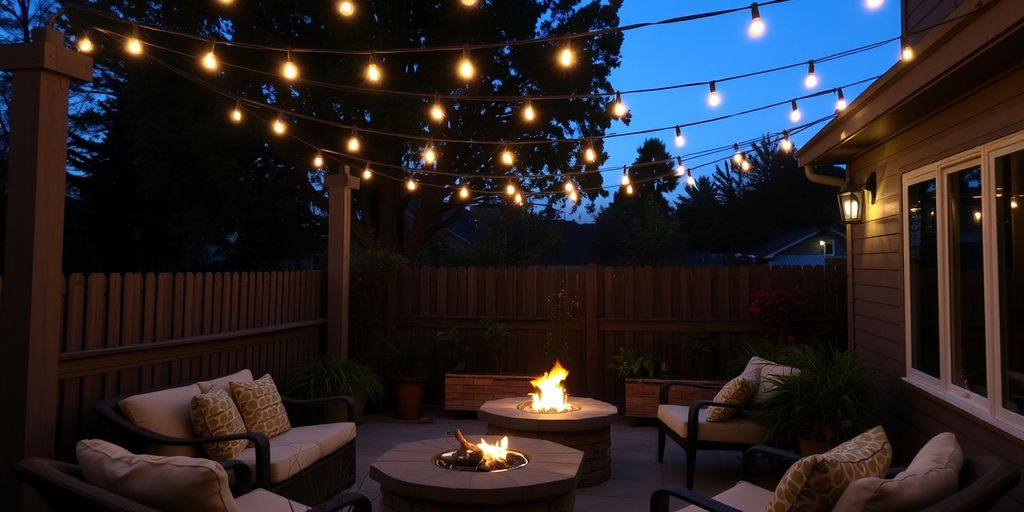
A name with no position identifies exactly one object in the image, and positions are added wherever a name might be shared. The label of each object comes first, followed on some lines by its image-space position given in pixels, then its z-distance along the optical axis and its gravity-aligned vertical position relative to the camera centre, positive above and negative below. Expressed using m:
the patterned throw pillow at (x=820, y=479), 2.44 -0.67
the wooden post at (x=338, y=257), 7.39 +0.26
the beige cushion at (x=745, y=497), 3.15 -0.97
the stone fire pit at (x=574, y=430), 4.90 -1.02
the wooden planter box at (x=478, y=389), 7.46 -1.12
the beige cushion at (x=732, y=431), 4.89 -1.01
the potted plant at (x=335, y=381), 6.40 -0.92
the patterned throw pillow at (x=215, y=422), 3.85 -0.77
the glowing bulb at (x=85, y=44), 4.74 +1.58
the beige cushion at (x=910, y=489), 2.29 -0.67
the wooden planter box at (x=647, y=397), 7.11 -1.13
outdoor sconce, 5.61 +0.64
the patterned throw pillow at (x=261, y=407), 4.30 -0.78
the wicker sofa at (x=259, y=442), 3.65 -0.95
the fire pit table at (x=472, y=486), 3.29 -0.96
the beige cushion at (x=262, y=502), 3.10 -0.99
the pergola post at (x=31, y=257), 3.34 +0.11
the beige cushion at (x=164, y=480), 2.40 -0.69
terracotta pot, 7.39 -1.20
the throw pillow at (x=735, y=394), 4.95 -0.77
